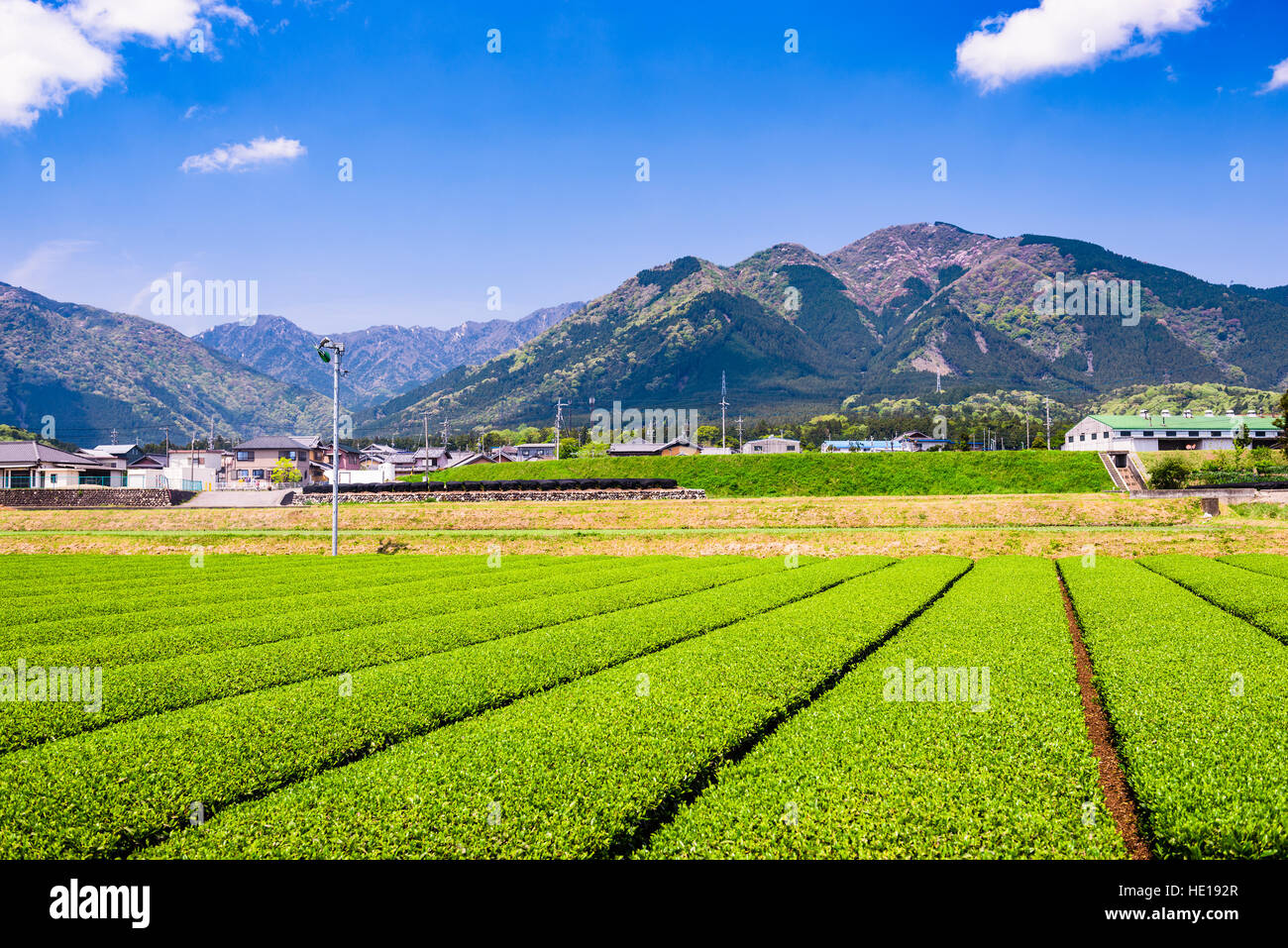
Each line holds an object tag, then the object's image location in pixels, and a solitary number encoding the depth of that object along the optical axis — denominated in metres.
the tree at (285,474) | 115.31
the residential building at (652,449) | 134.00
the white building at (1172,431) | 105.31
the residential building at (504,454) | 154.12
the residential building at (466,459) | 139.82
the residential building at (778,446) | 146.12
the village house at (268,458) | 123.62
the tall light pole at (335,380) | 36.38
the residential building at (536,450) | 181.75
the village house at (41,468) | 84.75
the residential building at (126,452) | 137.45
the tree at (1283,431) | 77.19
